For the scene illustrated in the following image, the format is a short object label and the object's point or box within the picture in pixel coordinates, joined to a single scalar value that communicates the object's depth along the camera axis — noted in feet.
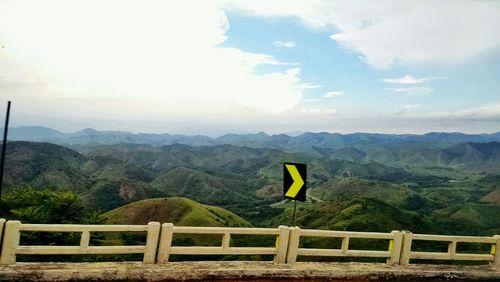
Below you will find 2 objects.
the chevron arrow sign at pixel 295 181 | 40.91
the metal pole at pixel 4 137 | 32.65
